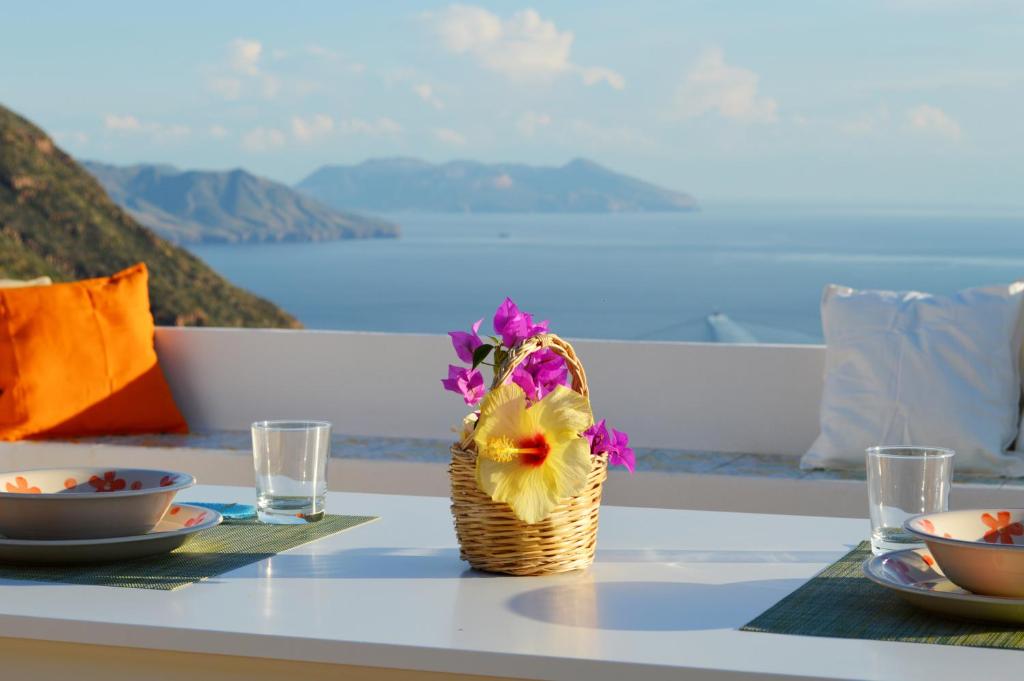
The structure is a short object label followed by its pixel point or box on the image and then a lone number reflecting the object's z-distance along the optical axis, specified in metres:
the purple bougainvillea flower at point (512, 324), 2.22
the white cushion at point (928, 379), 4.38
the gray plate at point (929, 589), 2.06
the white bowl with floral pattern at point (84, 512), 2.27
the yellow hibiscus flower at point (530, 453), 2.20
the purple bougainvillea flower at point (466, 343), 2.26
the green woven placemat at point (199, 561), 2.22
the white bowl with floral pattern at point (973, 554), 2.07
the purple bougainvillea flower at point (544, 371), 2.25
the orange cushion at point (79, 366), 5.02
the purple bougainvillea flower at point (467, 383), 2.25
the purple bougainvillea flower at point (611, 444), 2.27
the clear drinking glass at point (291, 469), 2.42
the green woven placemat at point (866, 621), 2.04
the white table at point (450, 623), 1.99
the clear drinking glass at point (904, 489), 2.24
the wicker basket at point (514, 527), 2.23
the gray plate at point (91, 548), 2.25
